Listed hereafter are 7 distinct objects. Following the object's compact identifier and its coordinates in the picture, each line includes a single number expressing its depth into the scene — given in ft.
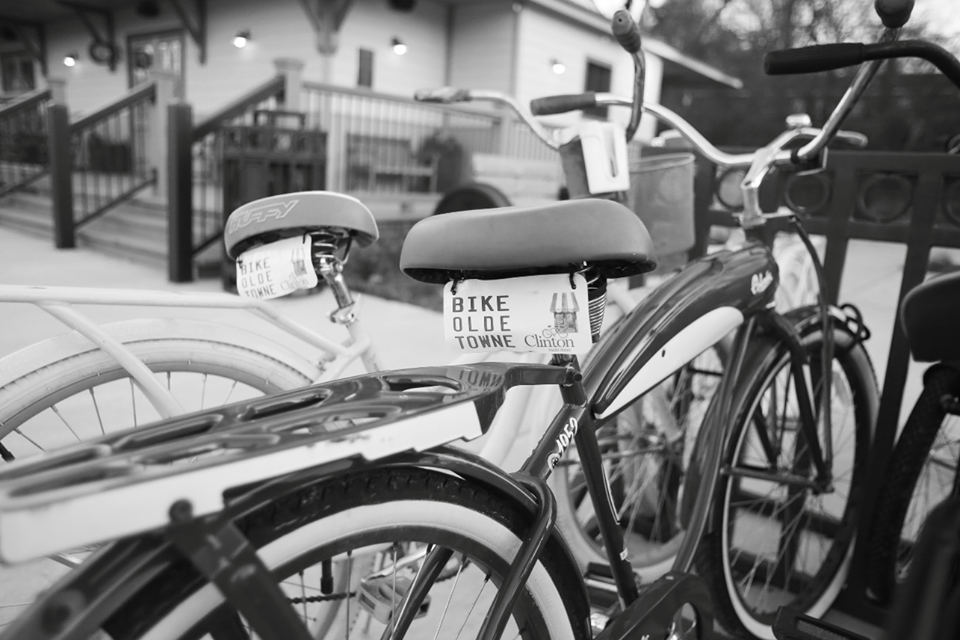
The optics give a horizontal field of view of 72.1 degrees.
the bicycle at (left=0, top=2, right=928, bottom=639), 1.82
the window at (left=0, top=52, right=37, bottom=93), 50.26
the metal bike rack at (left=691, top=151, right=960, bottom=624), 5.70
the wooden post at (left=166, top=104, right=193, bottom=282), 16.93
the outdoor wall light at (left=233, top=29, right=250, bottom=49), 34.06
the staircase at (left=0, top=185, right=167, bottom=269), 18.94
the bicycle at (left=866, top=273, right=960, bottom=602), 5.28
